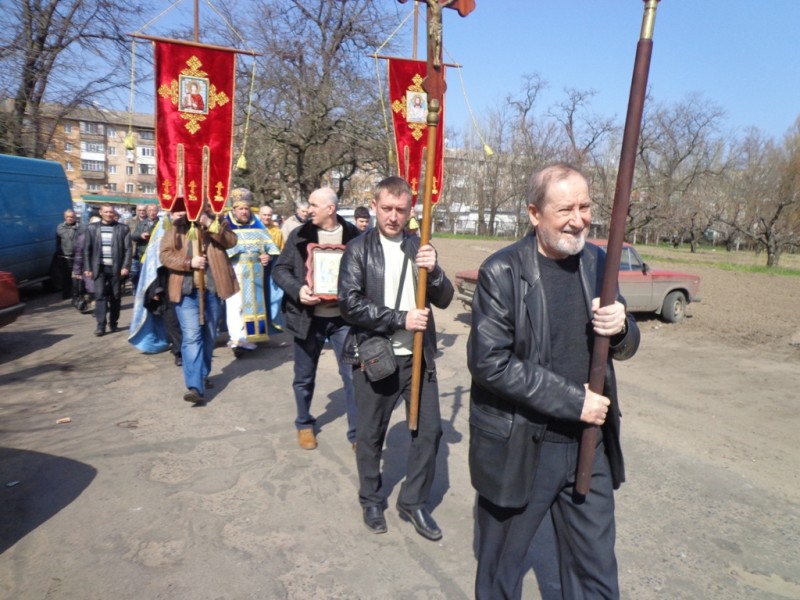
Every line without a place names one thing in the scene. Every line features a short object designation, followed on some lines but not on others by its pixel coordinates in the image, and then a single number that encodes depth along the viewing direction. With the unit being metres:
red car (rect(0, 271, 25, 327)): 4.75
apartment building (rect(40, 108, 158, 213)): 73.96
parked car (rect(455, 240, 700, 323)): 11.19
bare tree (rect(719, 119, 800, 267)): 26.62
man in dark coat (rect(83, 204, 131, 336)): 8.83
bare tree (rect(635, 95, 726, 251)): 38.58
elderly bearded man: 2.08
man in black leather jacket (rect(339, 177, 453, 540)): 3.33
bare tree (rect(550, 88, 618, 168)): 36.50
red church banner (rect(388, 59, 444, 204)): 6.90
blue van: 11.37
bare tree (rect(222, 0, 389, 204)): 18.52
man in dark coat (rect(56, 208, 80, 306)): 12.49
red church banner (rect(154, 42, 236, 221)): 6.30
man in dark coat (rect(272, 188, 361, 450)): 4.54
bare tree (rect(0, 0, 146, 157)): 13.52
